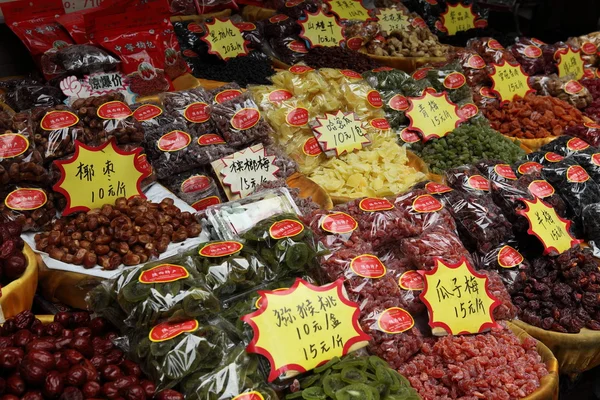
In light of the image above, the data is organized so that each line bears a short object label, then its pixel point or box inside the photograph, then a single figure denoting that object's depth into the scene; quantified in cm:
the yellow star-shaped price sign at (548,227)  218
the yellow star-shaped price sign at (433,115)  300
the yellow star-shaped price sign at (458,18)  441
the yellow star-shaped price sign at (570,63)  396
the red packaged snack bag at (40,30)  278
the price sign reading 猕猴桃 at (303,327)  154
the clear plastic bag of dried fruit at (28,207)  198
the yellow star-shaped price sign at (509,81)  354
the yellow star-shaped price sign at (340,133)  274
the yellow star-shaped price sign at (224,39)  337
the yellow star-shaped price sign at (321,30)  362
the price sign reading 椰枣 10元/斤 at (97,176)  207
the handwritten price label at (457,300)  181
